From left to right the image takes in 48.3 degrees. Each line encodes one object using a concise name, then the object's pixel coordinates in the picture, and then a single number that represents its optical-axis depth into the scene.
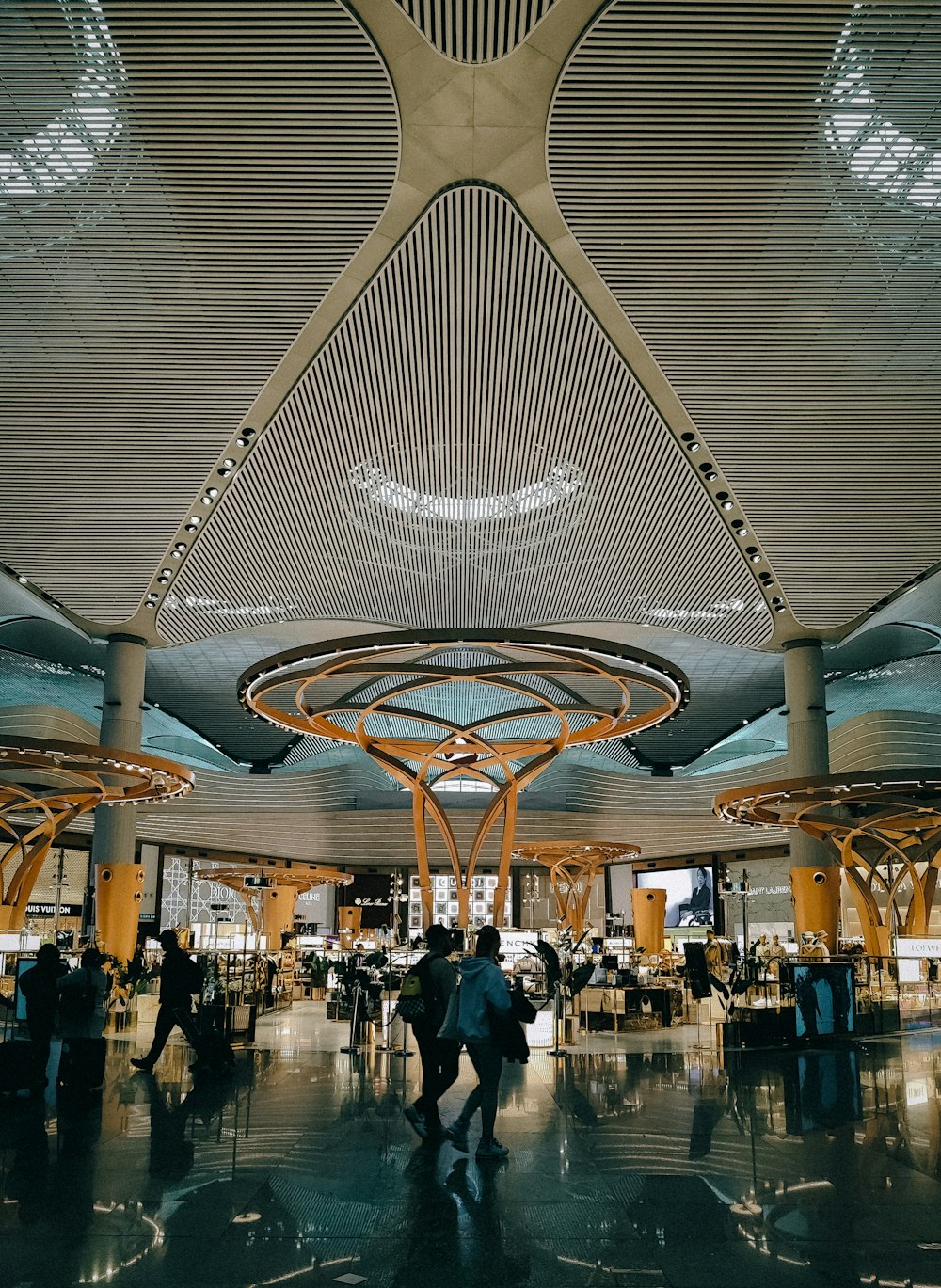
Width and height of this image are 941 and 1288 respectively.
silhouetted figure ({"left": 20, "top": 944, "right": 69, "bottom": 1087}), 9.21
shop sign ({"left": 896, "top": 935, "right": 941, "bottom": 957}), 16.34
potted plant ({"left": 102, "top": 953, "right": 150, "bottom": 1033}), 15.77
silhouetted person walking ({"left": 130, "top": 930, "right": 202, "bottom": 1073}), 10.20
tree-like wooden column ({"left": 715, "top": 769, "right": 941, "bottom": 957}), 17.75
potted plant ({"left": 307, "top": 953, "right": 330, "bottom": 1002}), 25.03
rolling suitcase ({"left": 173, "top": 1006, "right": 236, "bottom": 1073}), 10.34
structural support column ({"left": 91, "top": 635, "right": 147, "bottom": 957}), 23.70
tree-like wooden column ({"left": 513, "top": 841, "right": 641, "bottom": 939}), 34.84
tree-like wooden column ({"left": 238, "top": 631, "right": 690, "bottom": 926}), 15.34
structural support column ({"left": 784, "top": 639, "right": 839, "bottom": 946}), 23.92
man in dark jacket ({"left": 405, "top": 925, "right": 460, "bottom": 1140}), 7.55
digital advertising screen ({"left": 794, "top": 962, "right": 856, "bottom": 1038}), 14.09
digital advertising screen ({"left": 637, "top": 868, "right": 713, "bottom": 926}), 41.00
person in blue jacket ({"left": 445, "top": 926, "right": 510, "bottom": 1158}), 6.64
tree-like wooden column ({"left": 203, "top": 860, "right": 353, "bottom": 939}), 36.34
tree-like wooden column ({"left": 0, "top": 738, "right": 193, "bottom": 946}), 16.83
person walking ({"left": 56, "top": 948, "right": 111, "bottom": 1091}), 9.16
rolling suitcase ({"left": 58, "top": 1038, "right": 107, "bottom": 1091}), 9.12
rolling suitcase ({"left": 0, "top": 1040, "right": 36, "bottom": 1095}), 8.71
